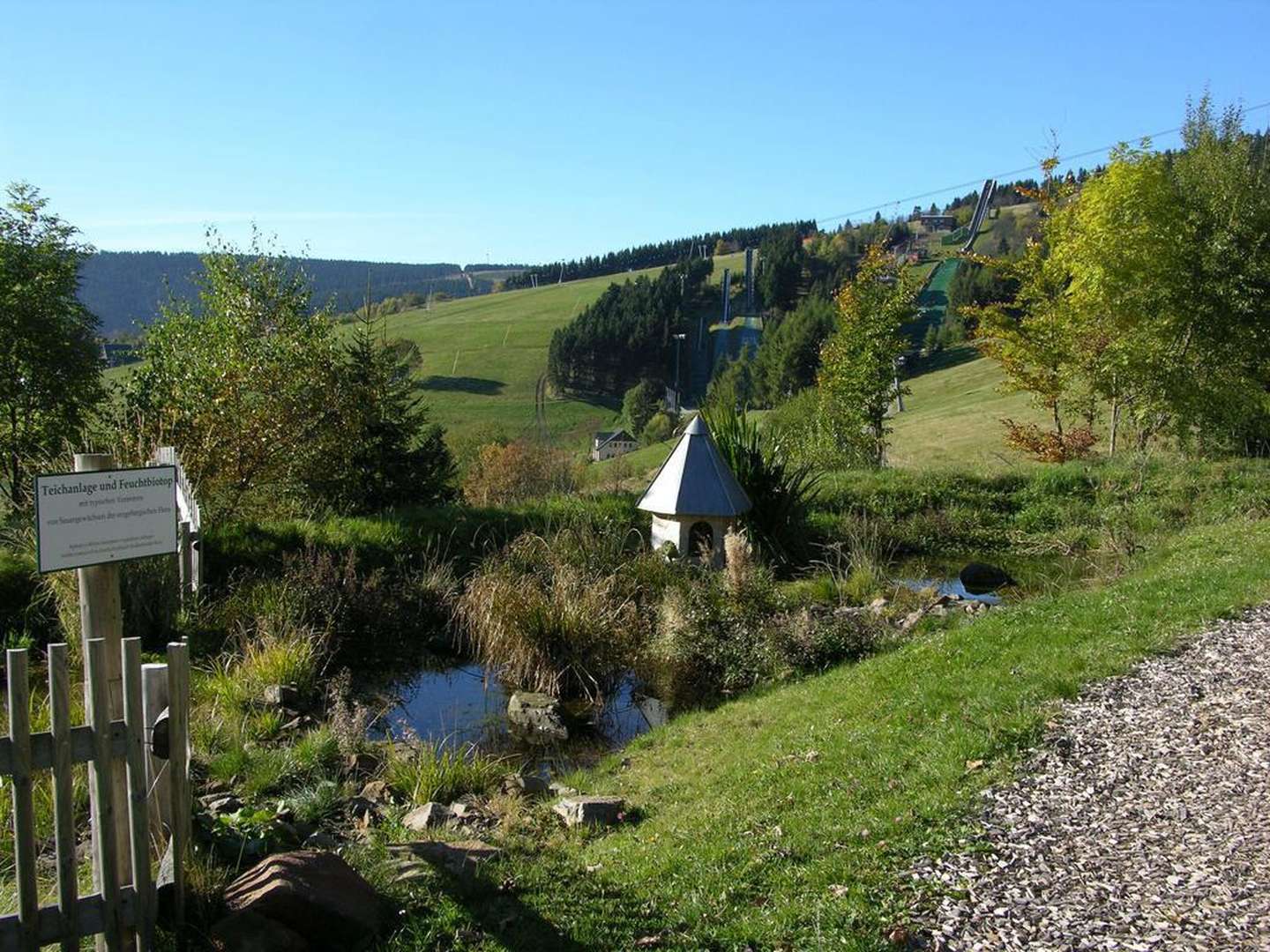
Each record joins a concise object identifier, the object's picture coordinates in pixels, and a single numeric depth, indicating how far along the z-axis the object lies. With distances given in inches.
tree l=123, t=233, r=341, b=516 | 543.8
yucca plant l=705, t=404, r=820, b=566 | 545.0
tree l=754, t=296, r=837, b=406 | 2755.9
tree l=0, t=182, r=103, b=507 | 703.7
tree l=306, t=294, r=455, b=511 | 605.0
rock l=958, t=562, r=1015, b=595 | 544.1
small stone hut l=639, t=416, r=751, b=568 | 493.0
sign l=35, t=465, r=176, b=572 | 172.2
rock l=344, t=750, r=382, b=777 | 279.6
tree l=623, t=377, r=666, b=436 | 2743.6
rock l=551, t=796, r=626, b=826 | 240.8
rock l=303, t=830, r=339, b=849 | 207.0
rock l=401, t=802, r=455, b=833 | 233.3
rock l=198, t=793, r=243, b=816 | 220.2
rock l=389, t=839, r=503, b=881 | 196.9
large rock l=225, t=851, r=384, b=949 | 162.7
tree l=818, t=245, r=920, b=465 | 1134.4
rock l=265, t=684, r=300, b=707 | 328.6
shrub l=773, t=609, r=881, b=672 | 375.6
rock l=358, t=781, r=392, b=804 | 256.5
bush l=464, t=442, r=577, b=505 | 799.7
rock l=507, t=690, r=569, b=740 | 349.1
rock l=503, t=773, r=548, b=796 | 275.8
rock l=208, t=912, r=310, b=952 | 157.2
